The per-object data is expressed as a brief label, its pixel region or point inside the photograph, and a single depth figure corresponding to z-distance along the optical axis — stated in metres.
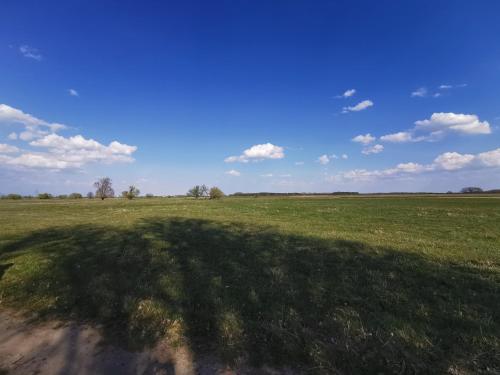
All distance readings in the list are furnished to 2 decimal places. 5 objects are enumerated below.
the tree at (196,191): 151.75
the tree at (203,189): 150.12
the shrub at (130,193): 135.00
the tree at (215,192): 122.75
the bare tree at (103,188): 129.62
